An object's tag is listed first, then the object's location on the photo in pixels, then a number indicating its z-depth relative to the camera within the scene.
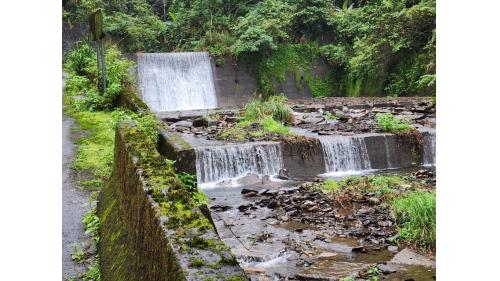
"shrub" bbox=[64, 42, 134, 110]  11.25
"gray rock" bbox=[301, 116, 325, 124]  13.55
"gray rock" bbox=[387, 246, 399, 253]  5.93
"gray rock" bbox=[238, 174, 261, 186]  9.80
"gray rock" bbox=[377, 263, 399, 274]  5.33
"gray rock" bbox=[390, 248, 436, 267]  5.54
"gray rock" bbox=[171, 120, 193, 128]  13.26
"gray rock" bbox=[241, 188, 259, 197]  8.80
